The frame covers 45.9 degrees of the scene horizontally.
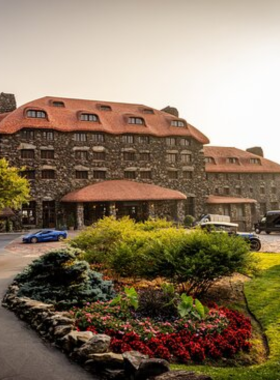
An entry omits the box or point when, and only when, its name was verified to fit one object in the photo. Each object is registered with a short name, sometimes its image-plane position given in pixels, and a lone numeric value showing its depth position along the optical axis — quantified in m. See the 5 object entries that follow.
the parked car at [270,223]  32.97
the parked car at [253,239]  20.72
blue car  27.38
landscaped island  6.91
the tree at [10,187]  18.88
